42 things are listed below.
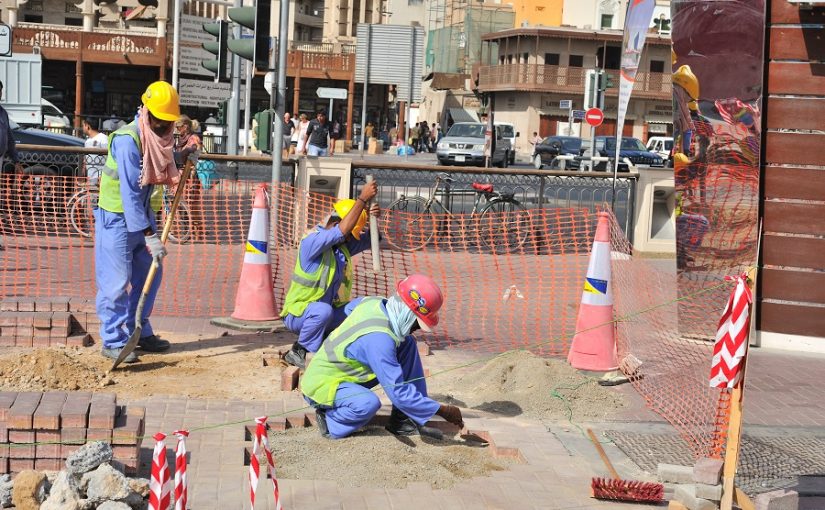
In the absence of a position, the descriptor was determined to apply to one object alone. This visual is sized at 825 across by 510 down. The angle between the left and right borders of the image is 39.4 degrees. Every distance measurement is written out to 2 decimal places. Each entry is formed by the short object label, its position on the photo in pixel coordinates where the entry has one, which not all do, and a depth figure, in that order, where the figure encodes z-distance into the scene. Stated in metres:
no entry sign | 27.47
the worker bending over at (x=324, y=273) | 8.15
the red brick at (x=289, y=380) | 7.79
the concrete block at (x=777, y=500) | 5.69
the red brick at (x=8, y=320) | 8.76
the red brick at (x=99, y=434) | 5.39
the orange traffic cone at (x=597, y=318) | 8.99
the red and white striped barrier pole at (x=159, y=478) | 4.42
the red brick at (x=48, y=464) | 5.38
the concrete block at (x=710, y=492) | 5.62
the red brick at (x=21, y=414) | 5.30
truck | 28.33
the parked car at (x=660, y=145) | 47.88
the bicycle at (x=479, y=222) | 14.93
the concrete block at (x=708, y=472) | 5.65
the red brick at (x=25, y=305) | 9.03
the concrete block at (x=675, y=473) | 5.93
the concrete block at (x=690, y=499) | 5.62
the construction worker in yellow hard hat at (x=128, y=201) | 8.21
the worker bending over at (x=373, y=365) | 6.21
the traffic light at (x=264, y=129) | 13.71
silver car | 41.19
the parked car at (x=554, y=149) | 45.72
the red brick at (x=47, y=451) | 5.36
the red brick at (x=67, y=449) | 5.38
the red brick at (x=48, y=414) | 5.30
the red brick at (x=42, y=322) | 8.84
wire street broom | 5.89
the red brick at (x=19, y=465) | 5.36
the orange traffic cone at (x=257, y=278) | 10.17
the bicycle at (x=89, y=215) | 14.50
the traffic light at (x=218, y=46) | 17.67
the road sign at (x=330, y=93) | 38.50
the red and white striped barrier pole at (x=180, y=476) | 4.55
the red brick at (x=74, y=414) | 5.36
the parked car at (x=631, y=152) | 42.72
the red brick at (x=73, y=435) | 5.37
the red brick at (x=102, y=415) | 5.39
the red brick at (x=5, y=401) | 5.33
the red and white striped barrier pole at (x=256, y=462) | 4.80
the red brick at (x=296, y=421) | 6.73
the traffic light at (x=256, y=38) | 13.30
